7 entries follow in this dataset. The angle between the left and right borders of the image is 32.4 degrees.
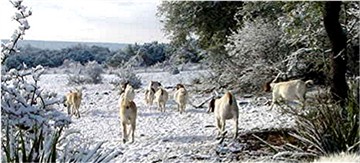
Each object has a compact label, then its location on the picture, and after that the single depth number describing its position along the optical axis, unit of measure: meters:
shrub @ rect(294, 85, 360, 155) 4.96
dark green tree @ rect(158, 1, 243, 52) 11.35
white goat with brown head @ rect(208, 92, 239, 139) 6.87
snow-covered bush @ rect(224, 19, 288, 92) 10.52
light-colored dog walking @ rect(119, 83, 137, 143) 7.18
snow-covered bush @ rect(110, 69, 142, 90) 12.72
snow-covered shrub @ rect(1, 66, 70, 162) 3.61
